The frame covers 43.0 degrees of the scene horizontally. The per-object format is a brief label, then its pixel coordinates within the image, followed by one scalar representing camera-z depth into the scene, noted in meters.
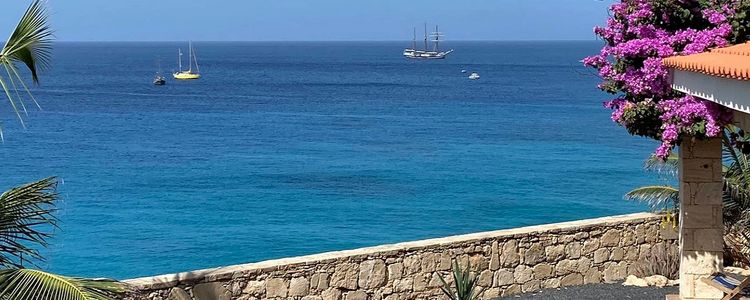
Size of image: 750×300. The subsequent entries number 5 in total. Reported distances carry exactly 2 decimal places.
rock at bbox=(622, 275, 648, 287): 11.84
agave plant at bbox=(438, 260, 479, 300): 10.26
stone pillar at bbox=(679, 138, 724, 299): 10.34
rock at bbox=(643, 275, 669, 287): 11.81
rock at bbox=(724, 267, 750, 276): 11.61
